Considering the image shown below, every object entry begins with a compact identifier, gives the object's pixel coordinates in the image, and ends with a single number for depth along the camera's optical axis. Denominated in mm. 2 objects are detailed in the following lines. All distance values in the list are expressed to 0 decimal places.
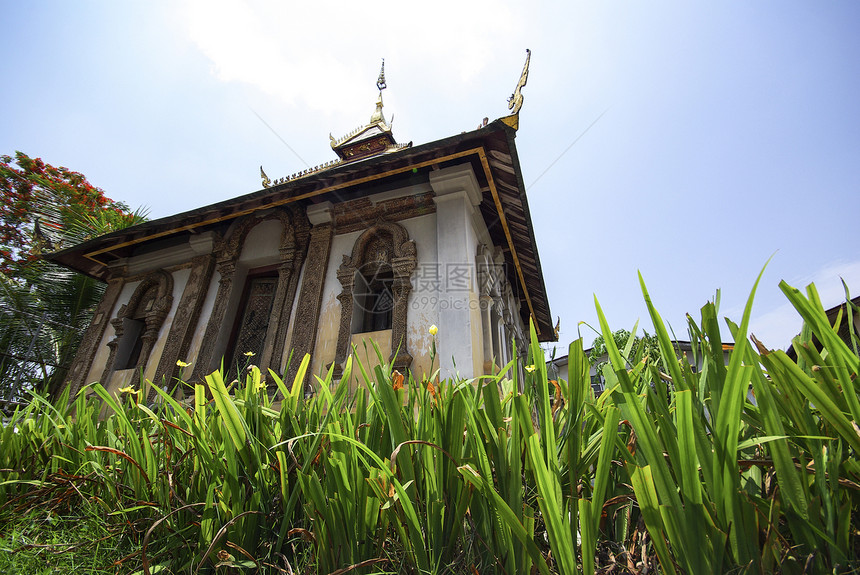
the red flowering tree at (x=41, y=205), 10805
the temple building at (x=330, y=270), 5125
